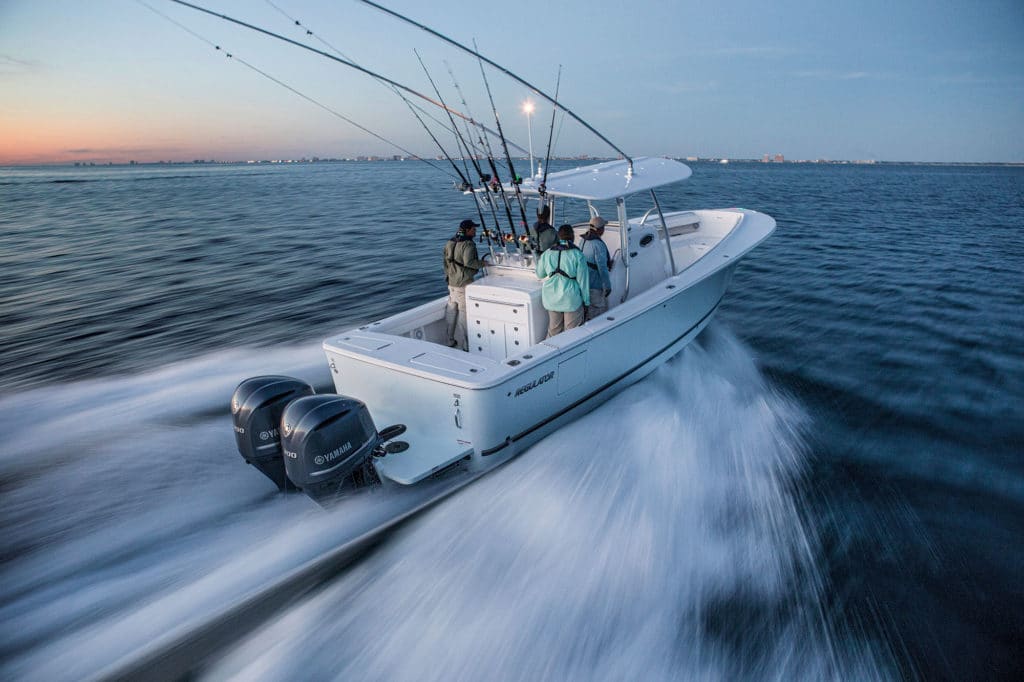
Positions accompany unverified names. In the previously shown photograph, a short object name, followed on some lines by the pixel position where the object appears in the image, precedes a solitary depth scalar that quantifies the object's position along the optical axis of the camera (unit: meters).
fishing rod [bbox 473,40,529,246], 5.21
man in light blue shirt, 5.18
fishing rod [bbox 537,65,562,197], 5.16
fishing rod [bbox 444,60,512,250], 5.49
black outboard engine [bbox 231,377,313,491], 3.66
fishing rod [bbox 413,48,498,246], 5.52
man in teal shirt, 4.66
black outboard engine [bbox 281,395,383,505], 3.33
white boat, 3.56
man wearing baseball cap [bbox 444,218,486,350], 5.21
